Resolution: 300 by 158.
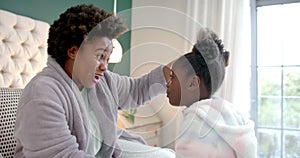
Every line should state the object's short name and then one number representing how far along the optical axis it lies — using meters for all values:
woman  0.87
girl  0.86
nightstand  1.07
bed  1.76
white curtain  2.61
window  2.71
